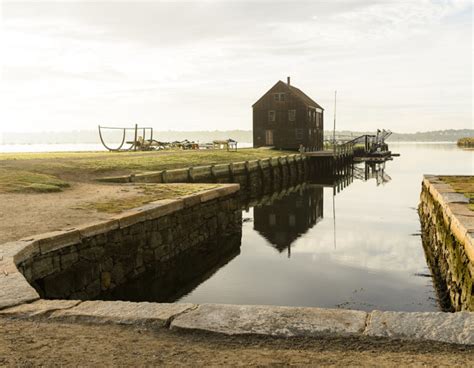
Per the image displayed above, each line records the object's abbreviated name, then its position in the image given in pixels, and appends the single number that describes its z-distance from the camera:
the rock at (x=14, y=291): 4.07
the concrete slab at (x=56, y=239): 6.09
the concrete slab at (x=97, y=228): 6.86
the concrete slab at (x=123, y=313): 3.67
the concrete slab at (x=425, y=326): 3.24
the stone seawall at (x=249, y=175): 15.83
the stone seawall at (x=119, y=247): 6.18
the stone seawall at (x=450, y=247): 6.60
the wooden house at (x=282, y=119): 46.06
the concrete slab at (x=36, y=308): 3.82
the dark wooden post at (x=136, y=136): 28.30
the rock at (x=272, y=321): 3.42
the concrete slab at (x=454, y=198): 9.72
